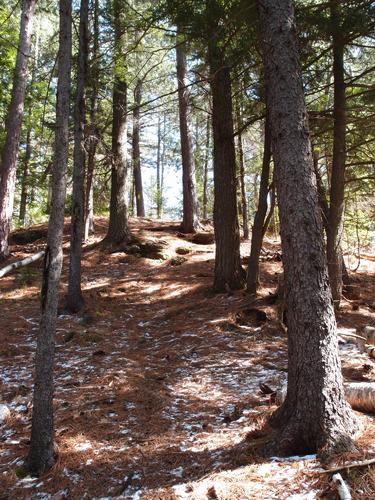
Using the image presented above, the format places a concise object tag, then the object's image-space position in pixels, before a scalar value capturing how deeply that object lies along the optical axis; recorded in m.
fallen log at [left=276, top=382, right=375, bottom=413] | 4.35
